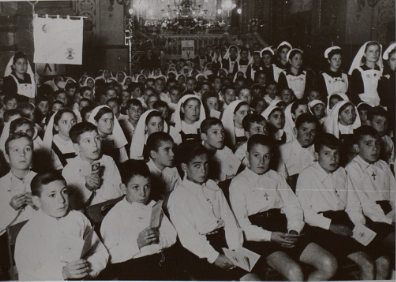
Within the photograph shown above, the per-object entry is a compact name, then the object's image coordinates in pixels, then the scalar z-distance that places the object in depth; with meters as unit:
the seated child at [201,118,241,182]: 3.61
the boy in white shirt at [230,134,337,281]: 2.49
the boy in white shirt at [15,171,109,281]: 2.16
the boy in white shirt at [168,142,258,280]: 2.41
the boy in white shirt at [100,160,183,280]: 2.40
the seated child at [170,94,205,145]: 4.63
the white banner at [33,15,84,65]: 3.89
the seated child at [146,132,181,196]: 3.19
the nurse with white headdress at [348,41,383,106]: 5.14
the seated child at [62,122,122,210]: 3.07
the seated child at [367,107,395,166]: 3.99
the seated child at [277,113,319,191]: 3.73
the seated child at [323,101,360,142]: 4.16
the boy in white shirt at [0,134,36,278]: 2.65
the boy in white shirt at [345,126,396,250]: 2.95
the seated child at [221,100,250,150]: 4.43
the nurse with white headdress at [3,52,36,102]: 5.23
